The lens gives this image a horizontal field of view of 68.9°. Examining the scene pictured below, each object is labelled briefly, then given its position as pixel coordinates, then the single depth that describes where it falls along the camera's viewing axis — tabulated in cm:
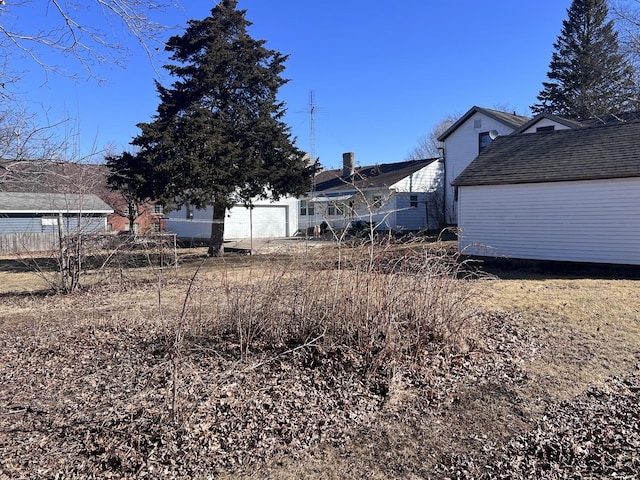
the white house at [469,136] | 2608
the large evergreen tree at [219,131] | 1711
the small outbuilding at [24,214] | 2917
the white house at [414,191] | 3039
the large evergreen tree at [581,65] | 3222
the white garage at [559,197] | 1305
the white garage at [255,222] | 3080
